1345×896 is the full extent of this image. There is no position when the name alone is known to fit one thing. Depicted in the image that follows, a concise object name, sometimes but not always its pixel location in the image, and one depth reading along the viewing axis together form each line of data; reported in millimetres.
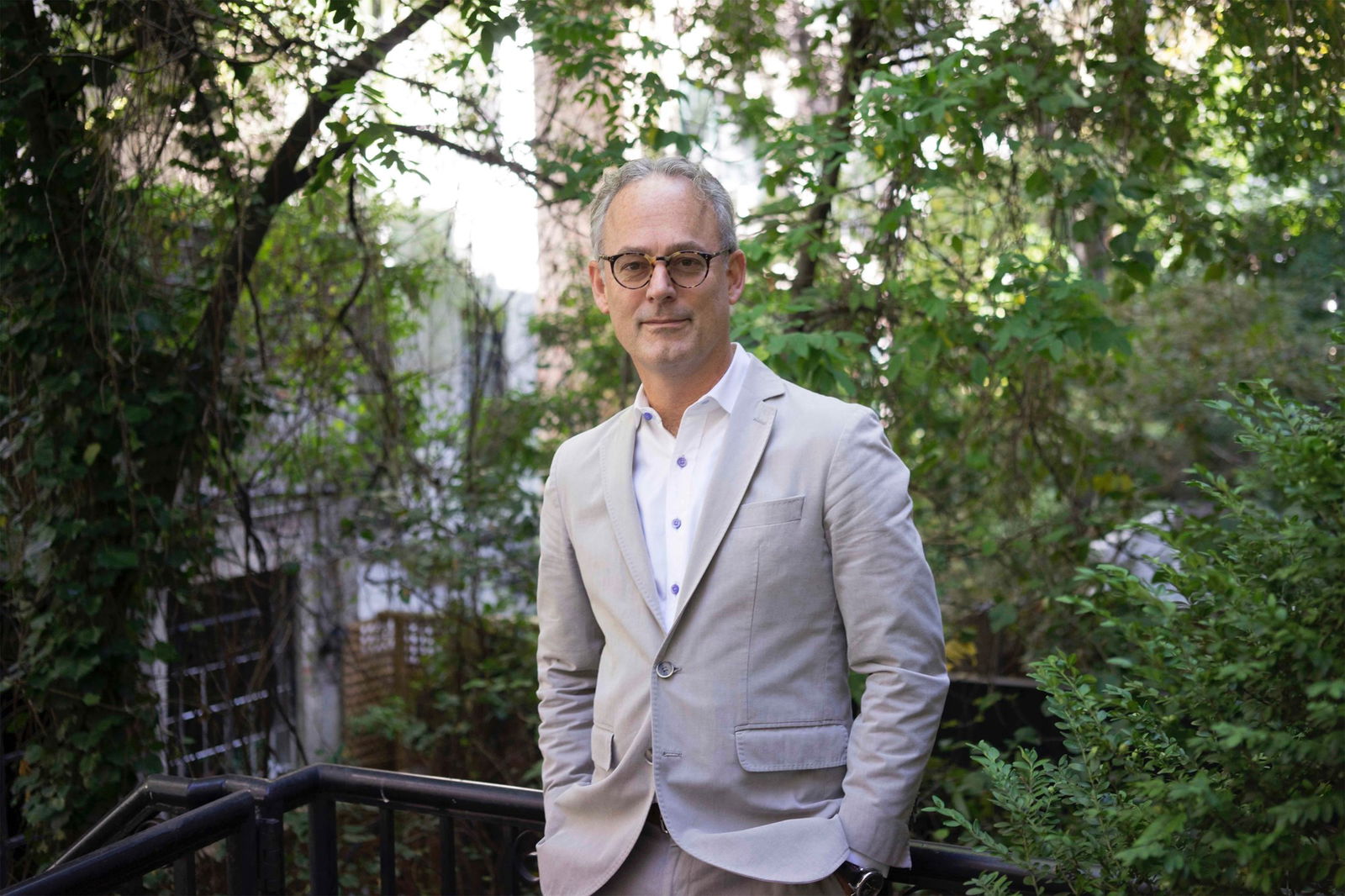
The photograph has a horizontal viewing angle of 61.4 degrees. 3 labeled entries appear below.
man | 1629
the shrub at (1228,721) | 1242
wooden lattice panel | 7922
